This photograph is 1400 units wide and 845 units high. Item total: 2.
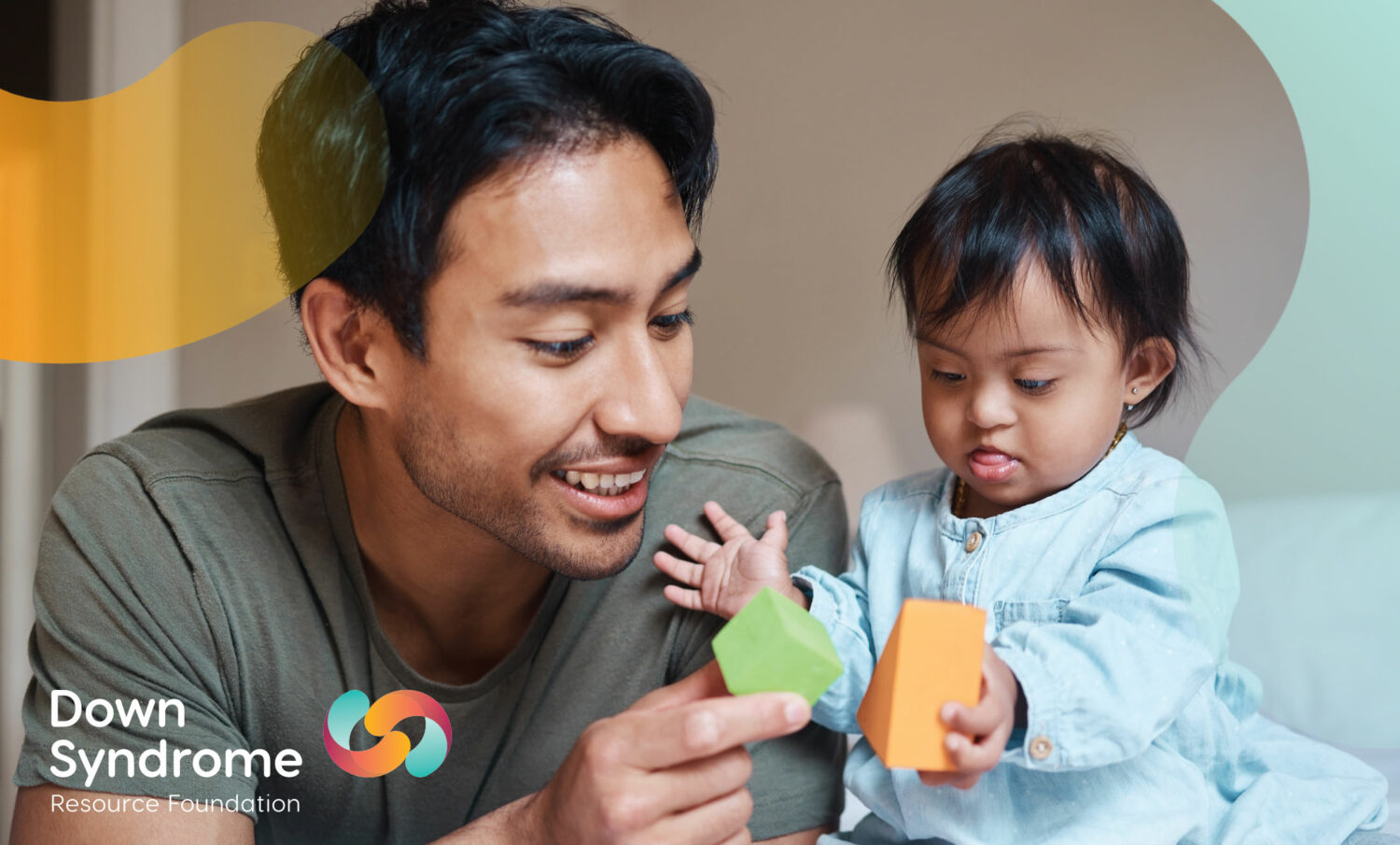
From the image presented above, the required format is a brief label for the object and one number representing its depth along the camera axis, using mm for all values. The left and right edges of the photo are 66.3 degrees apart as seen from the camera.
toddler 774
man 886
